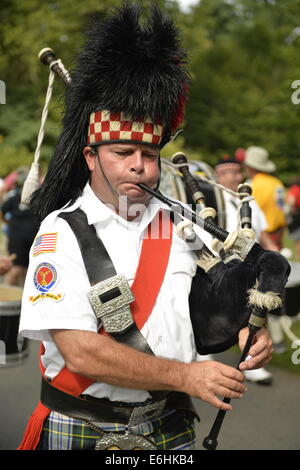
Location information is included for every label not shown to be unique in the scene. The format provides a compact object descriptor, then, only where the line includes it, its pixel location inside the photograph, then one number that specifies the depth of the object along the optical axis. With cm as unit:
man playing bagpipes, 184
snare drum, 389
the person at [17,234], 694
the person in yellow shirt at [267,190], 699
